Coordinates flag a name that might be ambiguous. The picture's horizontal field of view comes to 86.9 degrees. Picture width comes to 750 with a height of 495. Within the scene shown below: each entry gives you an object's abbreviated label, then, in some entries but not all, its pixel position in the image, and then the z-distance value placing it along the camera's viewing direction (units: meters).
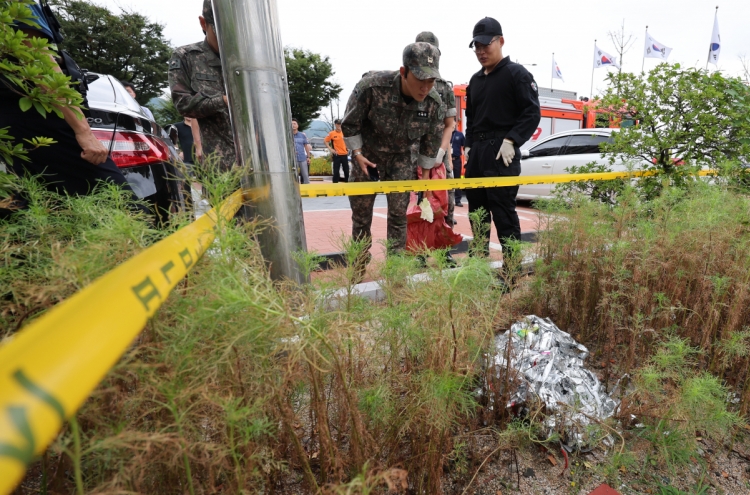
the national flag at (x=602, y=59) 24.69
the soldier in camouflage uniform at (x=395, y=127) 3.31
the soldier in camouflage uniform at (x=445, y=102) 3.97
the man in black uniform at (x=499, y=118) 3.57
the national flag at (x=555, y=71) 26.03
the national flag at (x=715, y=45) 21.16
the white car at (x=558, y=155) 8.44
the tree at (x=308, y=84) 29.19
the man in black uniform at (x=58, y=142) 2.04
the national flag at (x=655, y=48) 23.20
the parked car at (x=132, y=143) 3.04
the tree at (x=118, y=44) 24.47
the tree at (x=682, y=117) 3.90
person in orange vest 12.32
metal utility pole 1.92
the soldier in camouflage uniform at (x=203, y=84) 3.11
